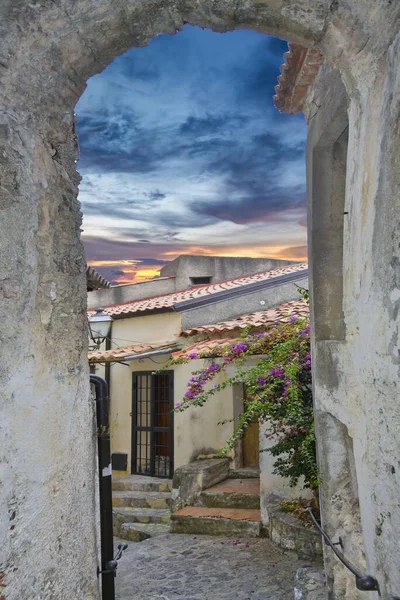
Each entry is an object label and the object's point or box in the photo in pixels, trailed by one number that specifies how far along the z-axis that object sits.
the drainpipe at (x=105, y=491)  3.41
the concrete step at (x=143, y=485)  10.45
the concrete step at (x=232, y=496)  8.27
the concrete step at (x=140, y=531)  8.30
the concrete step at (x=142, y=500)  9.70
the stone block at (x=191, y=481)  8.74
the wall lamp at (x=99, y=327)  13.17
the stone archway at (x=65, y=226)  2.17
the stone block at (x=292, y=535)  6.14
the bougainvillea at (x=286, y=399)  5.64
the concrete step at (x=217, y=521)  7.53
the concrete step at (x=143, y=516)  8.98
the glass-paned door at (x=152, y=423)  11.44
